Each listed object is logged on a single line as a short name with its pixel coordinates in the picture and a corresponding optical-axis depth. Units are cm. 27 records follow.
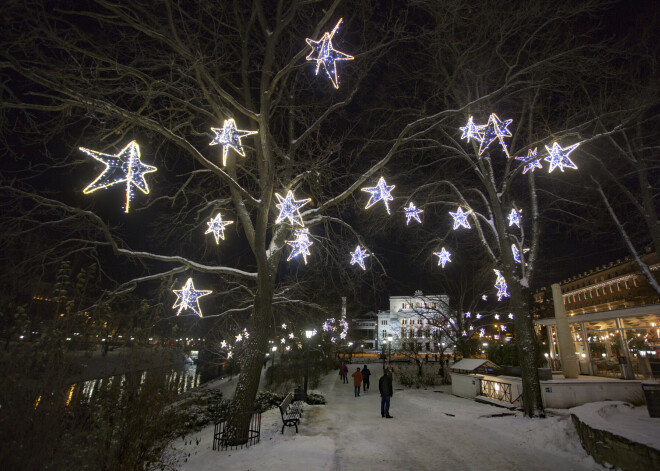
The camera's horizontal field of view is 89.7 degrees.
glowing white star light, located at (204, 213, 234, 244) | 1026
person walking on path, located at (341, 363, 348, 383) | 2510
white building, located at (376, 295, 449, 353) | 5544
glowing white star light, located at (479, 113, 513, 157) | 903
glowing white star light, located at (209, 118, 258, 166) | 705
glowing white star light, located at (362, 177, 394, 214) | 917
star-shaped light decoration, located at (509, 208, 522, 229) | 1238
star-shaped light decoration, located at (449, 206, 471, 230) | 1158
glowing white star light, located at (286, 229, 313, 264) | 953
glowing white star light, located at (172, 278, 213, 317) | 1054
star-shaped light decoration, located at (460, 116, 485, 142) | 965
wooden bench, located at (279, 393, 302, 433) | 857
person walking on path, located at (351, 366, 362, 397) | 1719
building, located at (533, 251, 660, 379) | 1500
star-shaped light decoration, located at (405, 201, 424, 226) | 1076
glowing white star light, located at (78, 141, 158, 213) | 614
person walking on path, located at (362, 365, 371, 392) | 1899
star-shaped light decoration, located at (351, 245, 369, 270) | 1076
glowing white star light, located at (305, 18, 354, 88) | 674
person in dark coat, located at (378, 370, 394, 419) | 1073
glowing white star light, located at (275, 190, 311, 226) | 797
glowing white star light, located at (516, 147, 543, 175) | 1061
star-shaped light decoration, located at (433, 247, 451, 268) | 1298
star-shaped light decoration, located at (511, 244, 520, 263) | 1213
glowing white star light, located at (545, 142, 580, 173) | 899
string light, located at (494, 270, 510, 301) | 1416
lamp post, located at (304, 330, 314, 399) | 1673
